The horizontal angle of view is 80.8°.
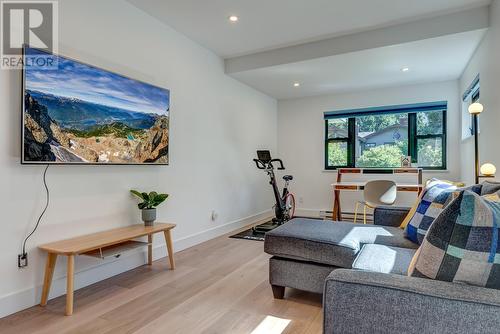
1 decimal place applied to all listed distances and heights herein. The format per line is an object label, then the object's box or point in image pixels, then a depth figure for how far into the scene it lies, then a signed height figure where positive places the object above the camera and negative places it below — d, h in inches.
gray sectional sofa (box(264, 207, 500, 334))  35.0 -17.5
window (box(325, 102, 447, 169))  194.5 +22.5
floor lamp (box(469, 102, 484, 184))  104.1 +20.3
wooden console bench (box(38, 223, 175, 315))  78.1 -22.4
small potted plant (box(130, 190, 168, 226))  109.6 -13.8
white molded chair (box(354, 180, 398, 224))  166.1 -14.1
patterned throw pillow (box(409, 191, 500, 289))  37.0 -9.7
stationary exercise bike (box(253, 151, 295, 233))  182.4 -23.2
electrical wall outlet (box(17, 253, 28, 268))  79.5 -25.4
